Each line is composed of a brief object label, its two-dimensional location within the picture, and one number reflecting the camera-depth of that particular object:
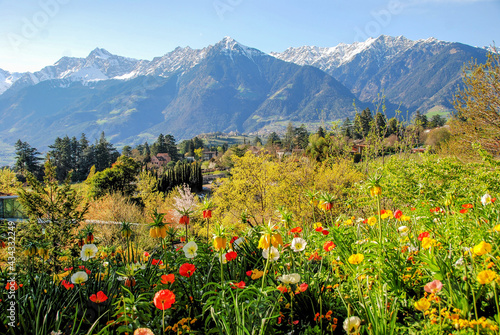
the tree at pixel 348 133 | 51.34
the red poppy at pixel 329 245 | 2.35
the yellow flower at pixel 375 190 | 2.50
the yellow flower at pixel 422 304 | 1.51
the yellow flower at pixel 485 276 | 1.44
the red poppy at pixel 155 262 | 2.90
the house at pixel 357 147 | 48.41
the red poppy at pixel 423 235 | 2.27
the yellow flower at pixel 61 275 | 2.69
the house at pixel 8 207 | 15.09
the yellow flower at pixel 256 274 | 2.26
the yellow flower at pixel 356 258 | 1.87
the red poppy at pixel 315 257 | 2.71
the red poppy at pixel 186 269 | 2.14
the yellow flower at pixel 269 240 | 1.88
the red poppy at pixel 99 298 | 1.88
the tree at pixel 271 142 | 71.44
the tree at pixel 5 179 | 22.15
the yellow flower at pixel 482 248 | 1.55
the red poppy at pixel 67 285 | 2.26
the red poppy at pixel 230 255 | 2.33
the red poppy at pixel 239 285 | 1.98
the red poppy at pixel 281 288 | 1.90
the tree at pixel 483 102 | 9.66
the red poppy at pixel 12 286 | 2.18
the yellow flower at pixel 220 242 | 2.04
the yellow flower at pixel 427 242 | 1.90
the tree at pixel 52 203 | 6.02
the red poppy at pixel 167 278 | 2.01
